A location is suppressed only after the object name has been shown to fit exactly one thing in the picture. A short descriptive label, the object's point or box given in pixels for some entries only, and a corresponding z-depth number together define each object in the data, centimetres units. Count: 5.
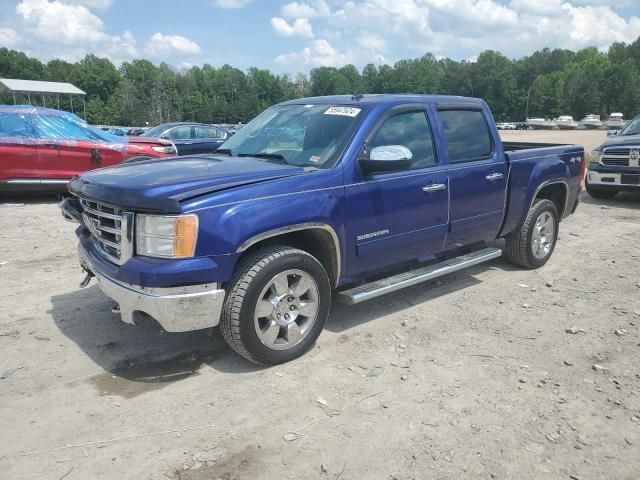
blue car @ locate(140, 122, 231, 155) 1480
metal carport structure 4144
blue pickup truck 344
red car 984
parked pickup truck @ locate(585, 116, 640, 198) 1008
